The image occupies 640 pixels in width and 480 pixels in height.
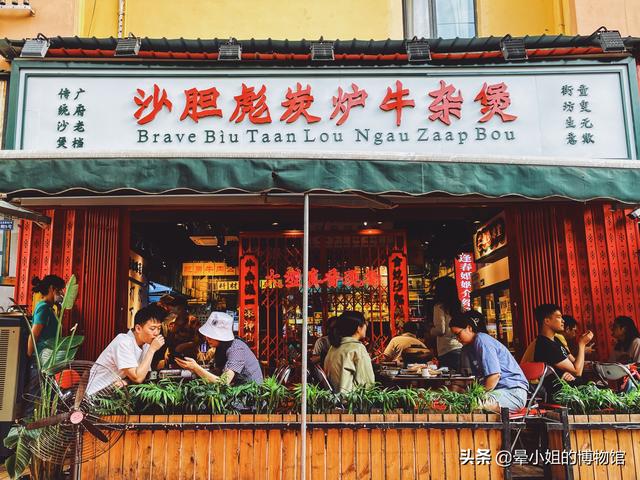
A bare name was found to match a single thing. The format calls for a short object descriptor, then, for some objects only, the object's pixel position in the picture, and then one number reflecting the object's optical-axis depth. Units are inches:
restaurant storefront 262.2
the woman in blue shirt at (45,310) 234.5
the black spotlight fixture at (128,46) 263.6
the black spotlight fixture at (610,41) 266.5
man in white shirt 167.9
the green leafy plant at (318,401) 161.6
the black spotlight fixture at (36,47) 263.0
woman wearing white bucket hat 187.3
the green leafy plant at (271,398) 161.8
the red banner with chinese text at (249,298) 363.9
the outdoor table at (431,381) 230.7
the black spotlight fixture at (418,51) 267.1
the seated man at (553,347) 208.1
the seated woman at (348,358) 205.6
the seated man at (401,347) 314.0
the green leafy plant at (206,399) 157.9
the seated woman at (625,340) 241.1
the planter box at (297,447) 152.3
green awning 158.6
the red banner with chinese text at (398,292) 373.1
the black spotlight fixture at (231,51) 266.8
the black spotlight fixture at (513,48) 266.7
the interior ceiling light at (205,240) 435.8
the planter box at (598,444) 152.2
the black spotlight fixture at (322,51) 268.2
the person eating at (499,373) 188.9
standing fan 151.4
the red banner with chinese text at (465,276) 430.3
